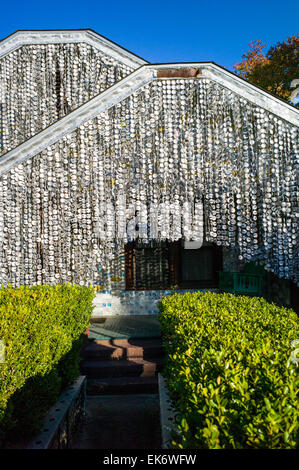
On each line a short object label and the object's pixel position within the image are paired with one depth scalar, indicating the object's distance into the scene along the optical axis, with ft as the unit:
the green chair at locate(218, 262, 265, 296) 28.40
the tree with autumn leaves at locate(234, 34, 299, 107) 63.21
